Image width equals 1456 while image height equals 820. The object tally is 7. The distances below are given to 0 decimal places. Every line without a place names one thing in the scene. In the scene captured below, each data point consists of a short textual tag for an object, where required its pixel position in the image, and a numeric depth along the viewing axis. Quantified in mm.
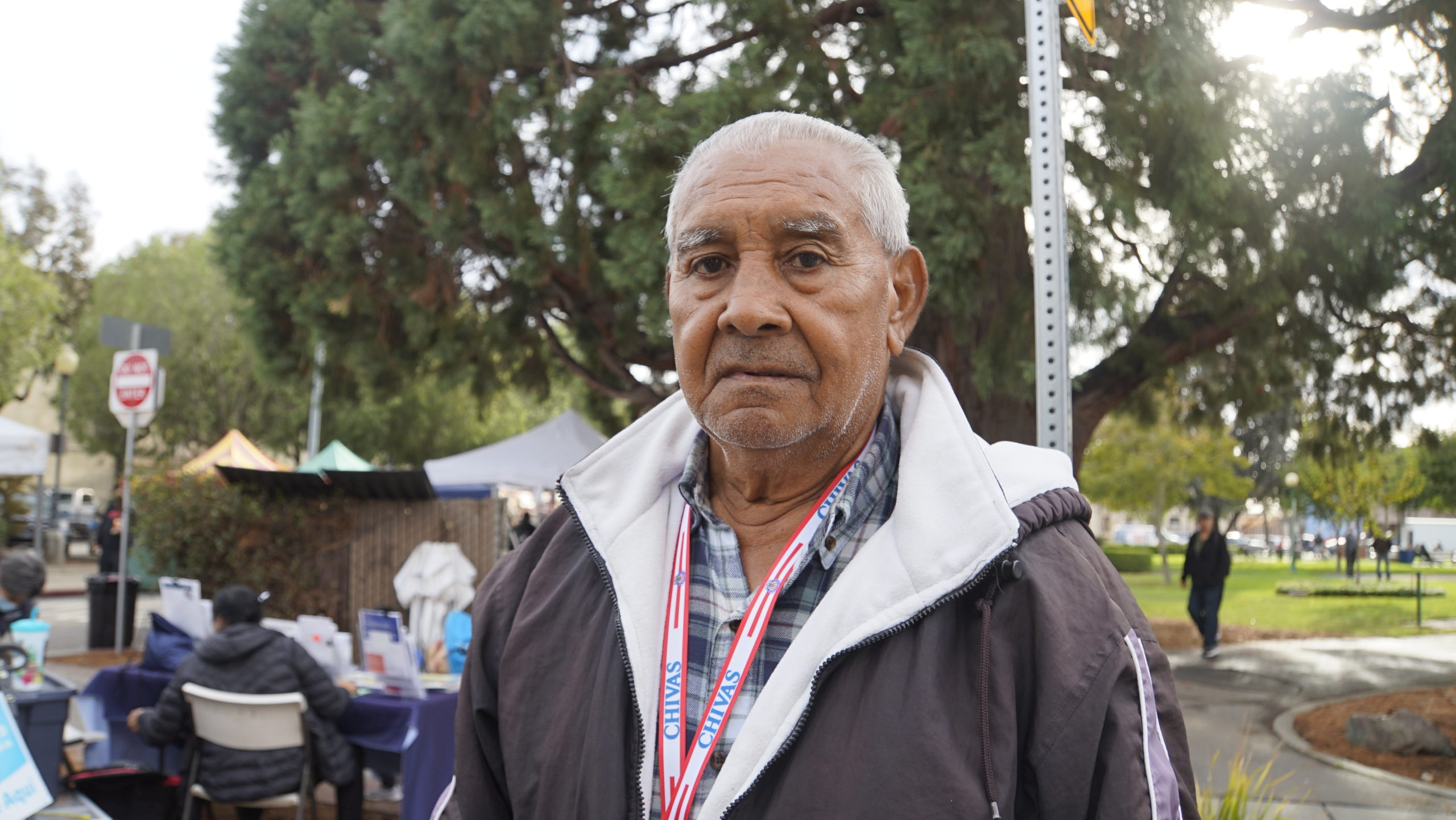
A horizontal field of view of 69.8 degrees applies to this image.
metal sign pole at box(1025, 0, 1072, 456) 2176
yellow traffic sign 2377
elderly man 1312
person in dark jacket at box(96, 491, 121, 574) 16622
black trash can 12383
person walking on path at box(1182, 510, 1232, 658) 12766
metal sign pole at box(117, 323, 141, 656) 9891
